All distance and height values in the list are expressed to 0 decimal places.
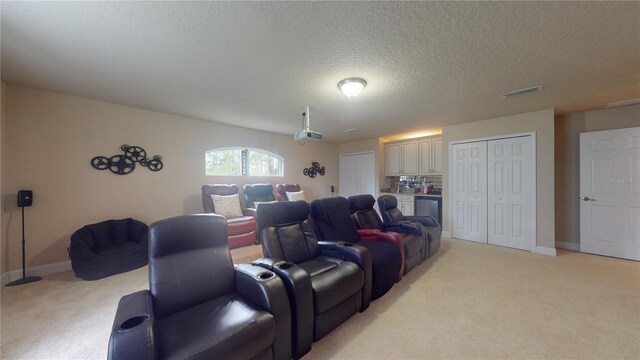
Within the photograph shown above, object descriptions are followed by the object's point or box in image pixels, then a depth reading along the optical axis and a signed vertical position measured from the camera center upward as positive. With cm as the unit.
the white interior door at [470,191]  471 -24
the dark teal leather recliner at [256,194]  517 -29
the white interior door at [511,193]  419 -25
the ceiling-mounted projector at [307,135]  378 +74
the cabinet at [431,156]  573 +59
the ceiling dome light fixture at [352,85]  284 +116
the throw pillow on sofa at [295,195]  572 -35
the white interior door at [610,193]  363 -23
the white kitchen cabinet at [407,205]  605 -66
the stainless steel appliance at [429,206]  547 -63
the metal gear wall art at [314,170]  677 +30
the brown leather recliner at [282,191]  567 -25
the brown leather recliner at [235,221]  432 -75
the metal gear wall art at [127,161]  368 +34
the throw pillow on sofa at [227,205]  451 -48
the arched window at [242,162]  508 +44
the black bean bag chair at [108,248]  304 -94
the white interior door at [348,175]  722 +17
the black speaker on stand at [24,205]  295 -29
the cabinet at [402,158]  619 +60
